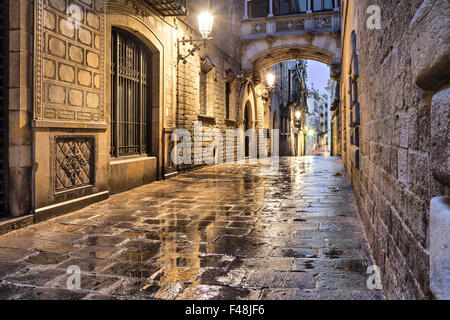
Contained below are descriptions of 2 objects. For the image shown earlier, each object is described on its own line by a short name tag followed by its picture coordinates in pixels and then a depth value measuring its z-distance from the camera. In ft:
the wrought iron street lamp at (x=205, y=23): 30.83
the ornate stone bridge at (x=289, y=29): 53.78
